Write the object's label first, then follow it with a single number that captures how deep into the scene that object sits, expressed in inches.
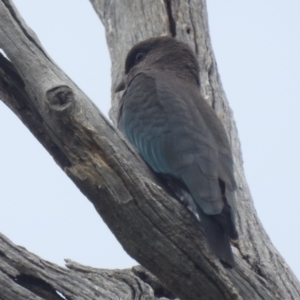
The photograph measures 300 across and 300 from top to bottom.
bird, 282.7
